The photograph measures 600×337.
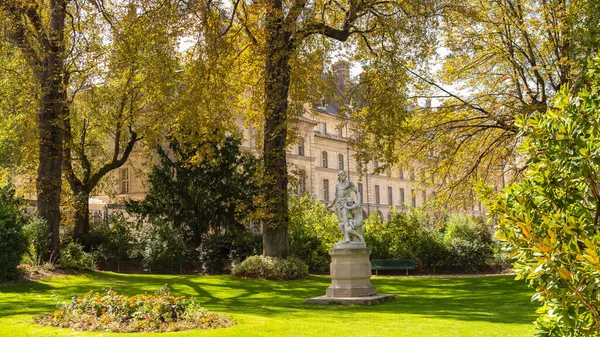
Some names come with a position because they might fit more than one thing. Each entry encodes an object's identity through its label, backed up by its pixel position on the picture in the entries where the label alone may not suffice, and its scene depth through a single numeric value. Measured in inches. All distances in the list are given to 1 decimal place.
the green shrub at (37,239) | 791.2
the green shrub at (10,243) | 676.7
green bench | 1080.8
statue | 651.5
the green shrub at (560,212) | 142.8
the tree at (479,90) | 871.1
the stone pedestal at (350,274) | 614.5
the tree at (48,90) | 816.3
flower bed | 388.5
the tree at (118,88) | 721.0
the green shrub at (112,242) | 1016.2
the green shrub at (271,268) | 852.6
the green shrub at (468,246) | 1149.1
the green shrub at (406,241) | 1134.4
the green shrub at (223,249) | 983.6
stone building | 2475.4
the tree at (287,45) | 799.1
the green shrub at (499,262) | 1150.8
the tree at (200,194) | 1053.2
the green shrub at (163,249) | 968.9
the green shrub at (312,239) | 1047.0
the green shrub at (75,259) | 831.1
